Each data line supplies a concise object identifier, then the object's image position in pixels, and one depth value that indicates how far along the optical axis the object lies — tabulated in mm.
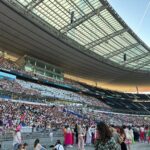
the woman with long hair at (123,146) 4222
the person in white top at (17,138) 6539
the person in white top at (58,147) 5443
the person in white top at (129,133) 8696
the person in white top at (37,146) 5226
